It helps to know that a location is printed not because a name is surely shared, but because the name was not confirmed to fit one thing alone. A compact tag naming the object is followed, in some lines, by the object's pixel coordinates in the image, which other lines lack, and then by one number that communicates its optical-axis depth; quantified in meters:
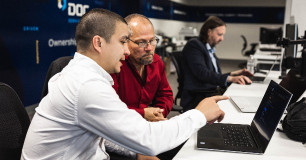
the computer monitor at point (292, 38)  2.72
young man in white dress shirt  0.96
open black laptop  1.17
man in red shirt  1.76
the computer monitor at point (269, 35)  7.31
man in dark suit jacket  2.81
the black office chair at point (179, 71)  2.96
